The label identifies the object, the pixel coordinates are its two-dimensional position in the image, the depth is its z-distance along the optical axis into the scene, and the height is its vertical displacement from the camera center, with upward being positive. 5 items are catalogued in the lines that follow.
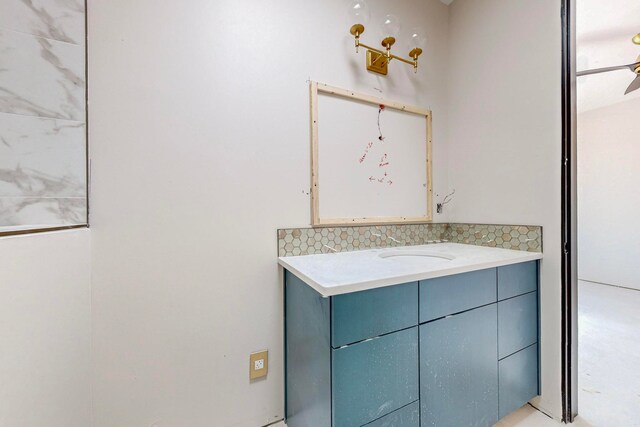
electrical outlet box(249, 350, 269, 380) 1.21 -0.76
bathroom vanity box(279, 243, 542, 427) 0.82 -0.50
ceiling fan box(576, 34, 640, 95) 1.66 +1.08
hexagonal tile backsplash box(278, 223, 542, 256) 1.33 -0.15
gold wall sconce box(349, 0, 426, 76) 1.41 +1.06
